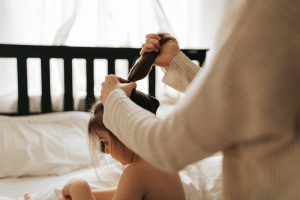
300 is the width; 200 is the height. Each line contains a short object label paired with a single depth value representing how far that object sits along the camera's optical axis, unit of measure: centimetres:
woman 54
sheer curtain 216
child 100
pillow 169
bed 134
